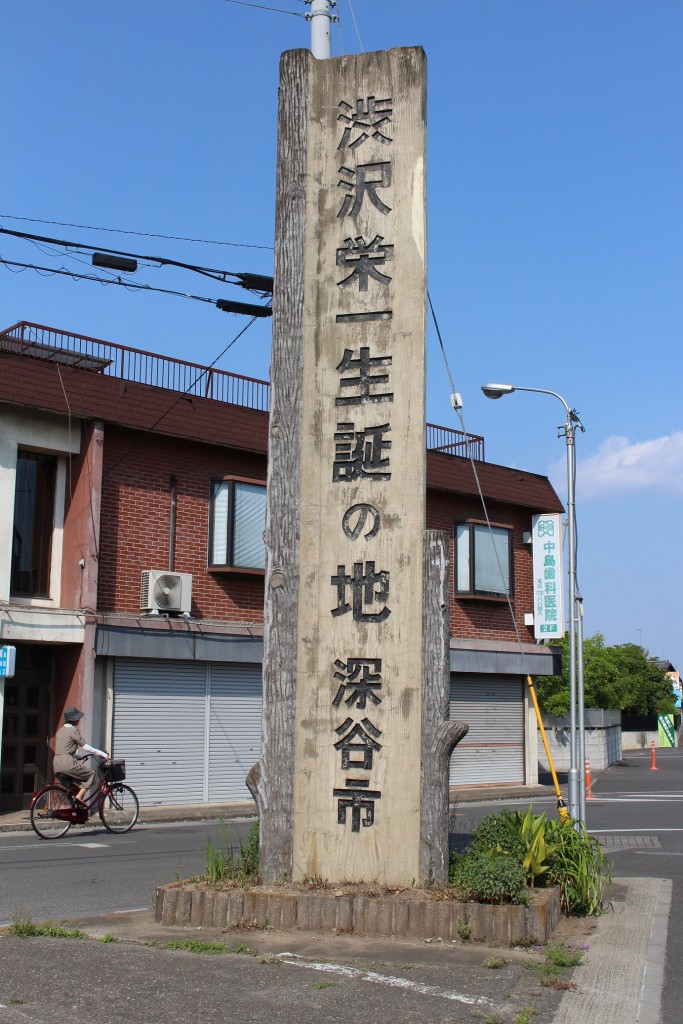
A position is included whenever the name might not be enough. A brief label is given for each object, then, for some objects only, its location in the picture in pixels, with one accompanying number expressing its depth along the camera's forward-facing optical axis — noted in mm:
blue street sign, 17938
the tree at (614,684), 38531
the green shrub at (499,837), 8734
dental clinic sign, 26625
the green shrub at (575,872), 9180
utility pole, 12312
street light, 15109
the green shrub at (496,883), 7809
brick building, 19234
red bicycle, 15844
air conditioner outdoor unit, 20422
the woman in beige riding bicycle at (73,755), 15984
